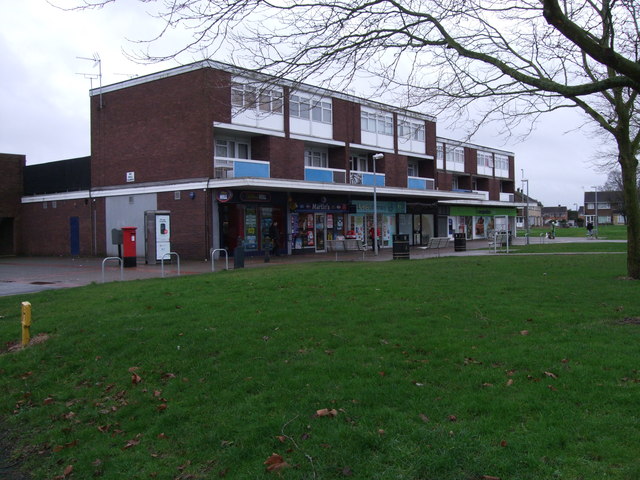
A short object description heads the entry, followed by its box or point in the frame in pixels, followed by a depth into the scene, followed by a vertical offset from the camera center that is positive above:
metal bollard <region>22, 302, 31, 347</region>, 7.83 -1.23
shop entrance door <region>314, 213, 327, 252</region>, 31.03 +0.12
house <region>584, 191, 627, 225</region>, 124.19 +4.30
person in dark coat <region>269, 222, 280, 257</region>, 27.06 -0.21
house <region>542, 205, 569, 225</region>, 156.75 +4.96
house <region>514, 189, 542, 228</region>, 115.24 +3.72
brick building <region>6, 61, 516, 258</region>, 25.61 +3.18
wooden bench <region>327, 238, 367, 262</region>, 24.34 -0.55
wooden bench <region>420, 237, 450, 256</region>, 23.64 -0.52
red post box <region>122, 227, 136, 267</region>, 21.45 -0.40
